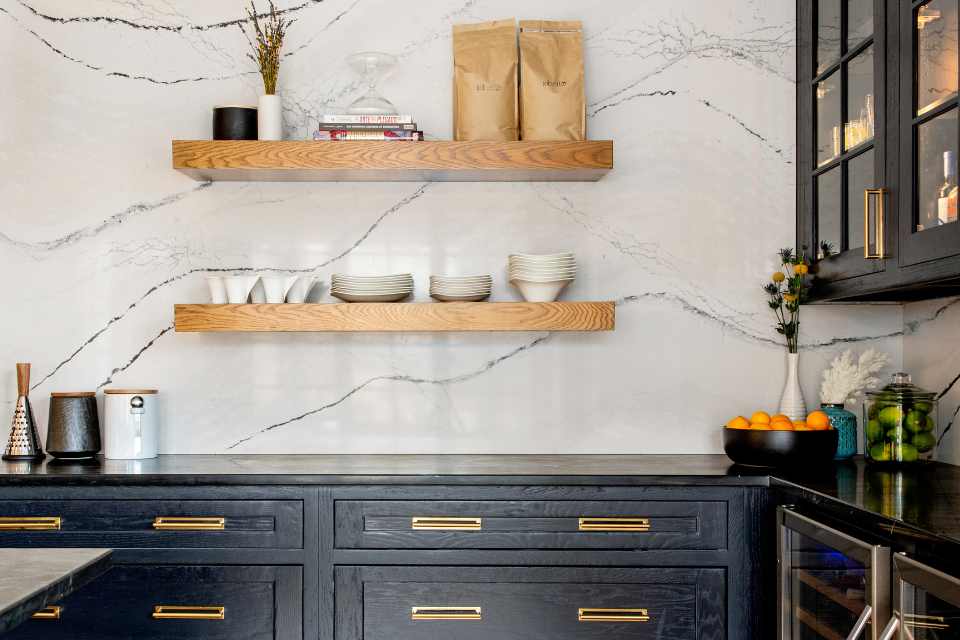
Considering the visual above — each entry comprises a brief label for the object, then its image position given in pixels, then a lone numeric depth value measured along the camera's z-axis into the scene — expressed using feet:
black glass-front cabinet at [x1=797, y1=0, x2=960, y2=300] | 6.35
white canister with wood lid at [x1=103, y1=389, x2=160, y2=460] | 8.82
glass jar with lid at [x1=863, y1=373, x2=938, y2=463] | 8.35
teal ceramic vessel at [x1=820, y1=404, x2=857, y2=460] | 8.92
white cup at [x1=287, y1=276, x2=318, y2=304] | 8.99
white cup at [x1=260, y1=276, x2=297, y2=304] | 8.91
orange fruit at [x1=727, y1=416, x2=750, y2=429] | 8.29
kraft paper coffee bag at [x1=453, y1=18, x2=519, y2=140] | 9.09
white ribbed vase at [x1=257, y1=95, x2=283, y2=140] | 9.01
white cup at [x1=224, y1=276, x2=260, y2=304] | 8.86
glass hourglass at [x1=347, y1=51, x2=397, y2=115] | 8.95
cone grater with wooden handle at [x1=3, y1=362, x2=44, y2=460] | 8.93
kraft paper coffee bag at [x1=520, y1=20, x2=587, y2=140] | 9.00
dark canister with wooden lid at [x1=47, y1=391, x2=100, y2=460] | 8.76
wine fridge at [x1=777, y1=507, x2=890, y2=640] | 5.55
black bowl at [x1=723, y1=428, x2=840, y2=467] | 7.92
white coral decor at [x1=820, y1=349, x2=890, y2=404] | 9.09
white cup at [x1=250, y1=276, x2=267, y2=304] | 9.05
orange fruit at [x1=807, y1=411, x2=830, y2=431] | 8.18
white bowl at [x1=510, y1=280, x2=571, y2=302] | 8.85
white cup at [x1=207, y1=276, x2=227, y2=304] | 8.90
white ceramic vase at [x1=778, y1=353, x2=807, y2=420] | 9.14
